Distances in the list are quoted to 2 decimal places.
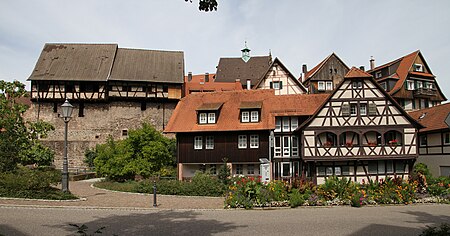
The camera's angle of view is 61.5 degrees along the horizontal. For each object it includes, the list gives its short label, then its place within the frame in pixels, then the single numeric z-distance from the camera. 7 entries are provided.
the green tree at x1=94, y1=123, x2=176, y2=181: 26.84
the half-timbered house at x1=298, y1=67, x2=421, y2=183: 26.98
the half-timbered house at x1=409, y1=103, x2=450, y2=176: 28.67
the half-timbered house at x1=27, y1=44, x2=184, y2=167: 45.19
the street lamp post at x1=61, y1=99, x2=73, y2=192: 16.88
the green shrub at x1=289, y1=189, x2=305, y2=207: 16.09
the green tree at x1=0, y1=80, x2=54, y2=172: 19.42
